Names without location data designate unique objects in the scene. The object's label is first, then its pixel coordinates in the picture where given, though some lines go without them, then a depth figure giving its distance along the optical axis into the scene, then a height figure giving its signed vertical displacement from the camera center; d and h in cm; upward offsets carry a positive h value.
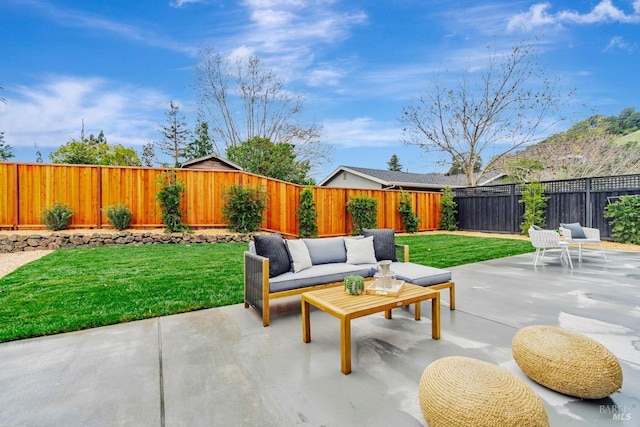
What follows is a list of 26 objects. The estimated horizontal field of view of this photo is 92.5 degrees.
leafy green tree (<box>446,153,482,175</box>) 1686 +281
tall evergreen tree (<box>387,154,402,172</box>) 3900 +617
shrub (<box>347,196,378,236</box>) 1111 +1
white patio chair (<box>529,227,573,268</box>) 623 -62
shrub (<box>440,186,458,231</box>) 1355 +2
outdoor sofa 339 -70
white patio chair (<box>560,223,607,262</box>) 675 -61
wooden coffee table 230 -79
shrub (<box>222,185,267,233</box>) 919 +18
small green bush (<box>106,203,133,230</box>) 842 -6
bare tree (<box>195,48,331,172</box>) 1652 +622
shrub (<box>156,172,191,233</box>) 875 +35
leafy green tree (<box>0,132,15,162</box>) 1282 +276
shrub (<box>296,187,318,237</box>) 999 -6
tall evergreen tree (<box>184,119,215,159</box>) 2070 +484
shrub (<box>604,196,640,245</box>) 865 -25
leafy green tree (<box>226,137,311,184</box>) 1752 +325
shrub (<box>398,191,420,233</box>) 1245 -7
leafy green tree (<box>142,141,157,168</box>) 2270 +439
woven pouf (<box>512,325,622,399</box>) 187 -99
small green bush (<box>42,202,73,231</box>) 796 -5
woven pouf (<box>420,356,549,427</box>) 142 -92
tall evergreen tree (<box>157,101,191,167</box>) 2125 +553
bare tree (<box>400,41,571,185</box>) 1446 +510
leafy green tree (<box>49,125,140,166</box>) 1870 +425
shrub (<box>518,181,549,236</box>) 1084 +22
